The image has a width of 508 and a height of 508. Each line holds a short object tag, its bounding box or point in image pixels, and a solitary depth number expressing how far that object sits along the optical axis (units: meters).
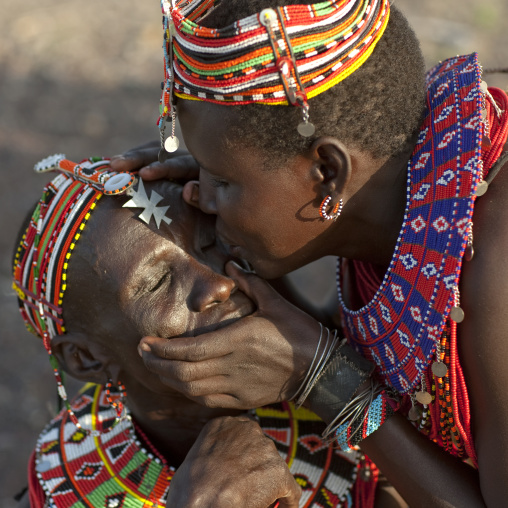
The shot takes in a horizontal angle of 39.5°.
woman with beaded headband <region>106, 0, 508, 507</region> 2.08
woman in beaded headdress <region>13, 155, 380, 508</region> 2.47
